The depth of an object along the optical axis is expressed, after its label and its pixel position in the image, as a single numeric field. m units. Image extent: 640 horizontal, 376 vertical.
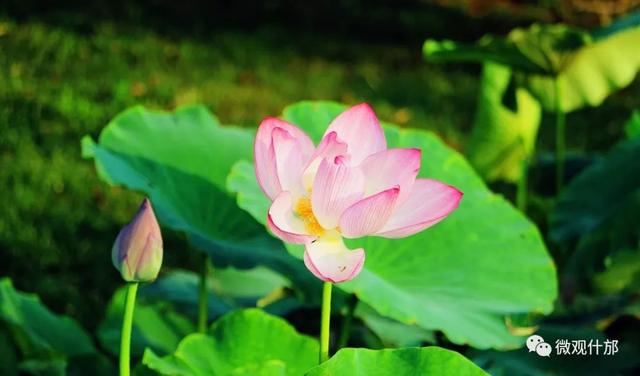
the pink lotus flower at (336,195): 2.90
